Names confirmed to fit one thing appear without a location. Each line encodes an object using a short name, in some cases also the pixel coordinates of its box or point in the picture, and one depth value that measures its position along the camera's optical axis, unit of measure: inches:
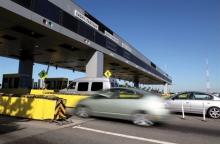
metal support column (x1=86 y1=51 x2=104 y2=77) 701.7
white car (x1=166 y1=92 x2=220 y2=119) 338.2
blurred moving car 242.7
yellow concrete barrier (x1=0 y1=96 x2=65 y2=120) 250.6
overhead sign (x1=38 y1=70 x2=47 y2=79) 796.6
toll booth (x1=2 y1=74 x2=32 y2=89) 726.5
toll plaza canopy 458.7
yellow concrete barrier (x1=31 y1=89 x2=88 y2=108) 383.0
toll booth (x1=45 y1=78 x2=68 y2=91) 906.9
